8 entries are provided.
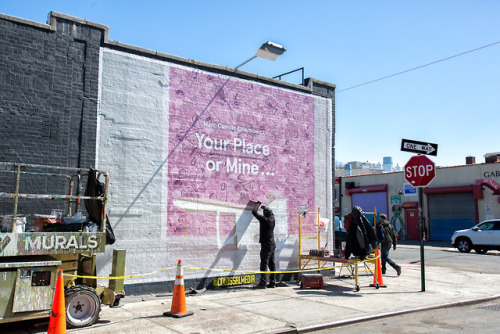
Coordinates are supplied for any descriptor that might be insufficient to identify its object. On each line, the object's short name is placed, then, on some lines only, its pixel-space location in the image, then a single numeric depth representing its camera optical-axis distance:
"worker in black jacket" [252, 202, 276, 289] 10.77
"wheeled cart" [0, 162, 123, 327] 6.18
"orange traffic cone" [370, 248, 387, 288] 10.74
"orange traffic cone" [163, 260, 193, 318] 7.45
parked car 20.52
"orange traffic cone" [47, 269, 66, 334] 5.75
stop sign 10.38
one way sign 10.45
